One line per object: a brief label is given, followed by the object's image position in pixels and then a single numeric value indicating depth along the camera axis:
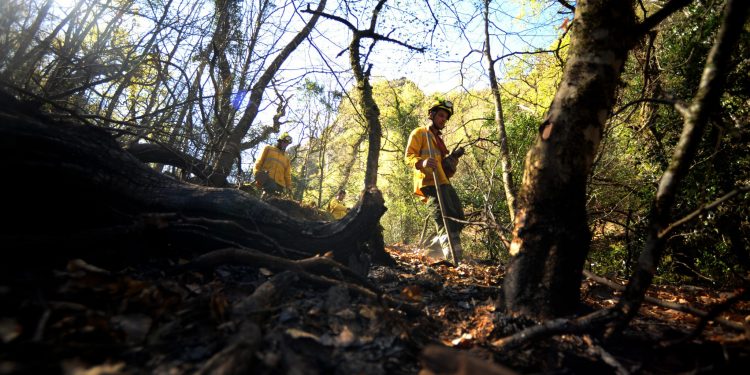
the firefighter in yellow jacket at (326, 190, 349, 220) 11.20
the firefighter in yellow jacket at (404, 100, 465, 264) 5.02
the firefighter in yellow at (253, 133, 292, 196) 8.23
